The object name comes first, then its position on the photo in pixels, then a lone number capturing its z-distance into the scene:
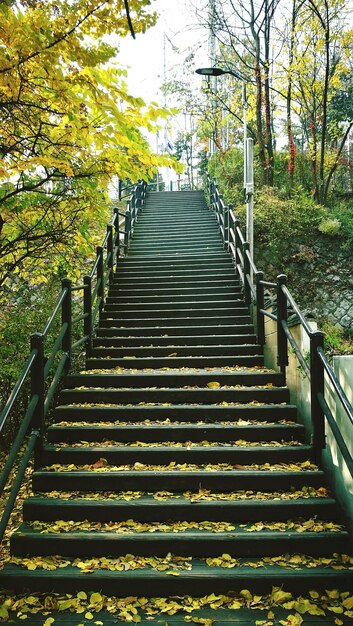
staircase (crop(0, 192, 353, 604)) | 3.10
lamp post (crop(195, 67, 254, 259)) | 8.44
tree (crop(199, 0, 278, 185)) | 14.33
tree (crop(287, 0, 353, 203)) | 13.38
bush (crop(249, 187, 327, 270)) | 12.66
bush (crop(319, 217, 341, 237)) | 12.75
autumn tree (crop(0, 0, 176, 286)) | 3.01
